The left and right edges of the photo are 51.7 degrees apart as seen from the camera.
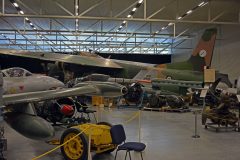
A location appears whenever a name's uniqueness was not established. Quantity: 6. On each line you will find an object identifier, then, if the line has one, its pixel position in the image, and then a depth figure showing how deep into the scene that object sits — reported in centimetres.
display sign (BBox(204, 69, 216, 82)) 849
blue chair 422
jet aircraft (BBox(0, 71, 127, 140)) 520
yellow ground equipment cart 472
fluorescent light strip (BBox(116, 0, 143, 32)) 1182
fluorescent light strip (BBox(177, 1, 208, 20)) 1289
